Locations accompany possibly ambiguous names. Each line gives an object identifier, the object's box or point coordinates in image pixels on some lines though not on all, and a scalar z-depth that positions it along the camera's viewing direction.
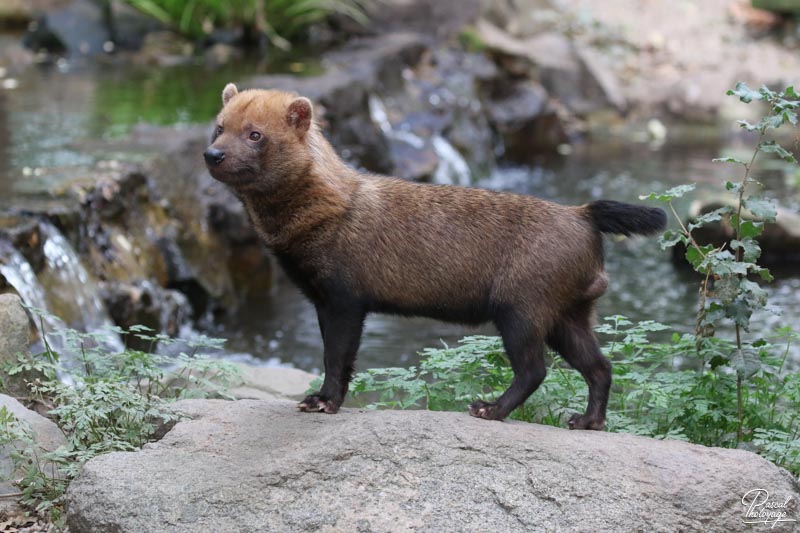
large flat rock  7.79
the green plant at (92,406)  8.83
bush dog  9.21
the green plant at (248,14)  34.53
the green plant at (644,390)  10.18
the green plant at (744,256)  9.54
